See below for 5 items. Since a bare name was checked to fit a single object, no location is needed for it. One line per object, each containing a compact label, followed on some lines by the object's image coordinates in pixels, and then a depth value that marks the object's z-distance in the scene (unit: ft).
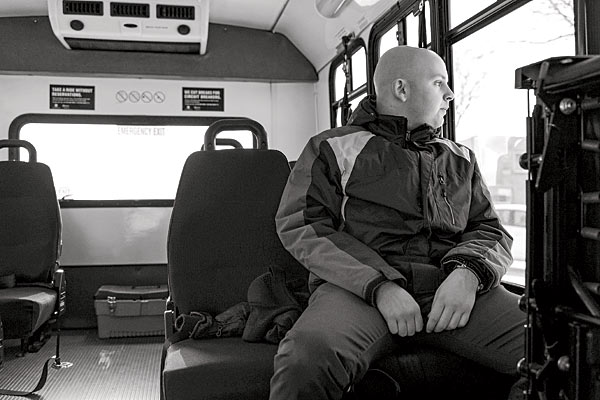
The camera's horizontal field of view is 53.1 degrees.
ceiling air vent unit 14.94
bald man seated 5.28
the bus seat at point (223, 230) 7.37
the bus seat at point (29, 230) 12.57
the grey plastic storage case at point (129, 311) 15.44
